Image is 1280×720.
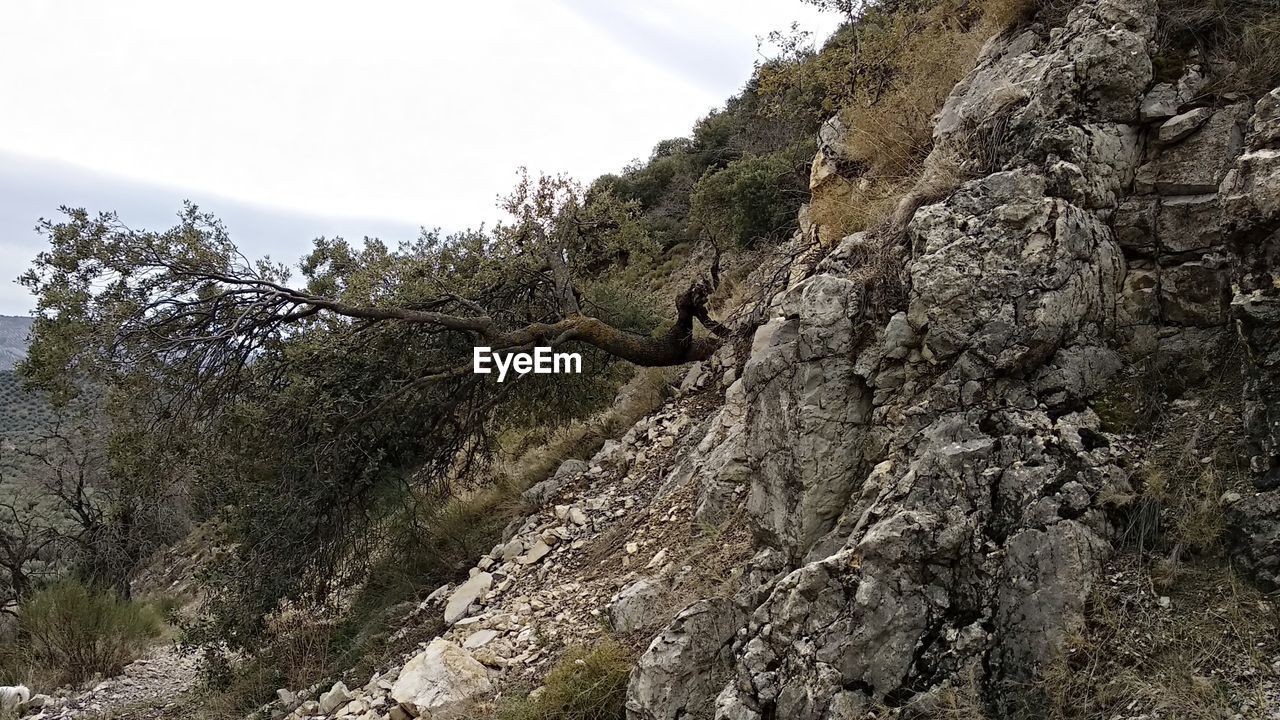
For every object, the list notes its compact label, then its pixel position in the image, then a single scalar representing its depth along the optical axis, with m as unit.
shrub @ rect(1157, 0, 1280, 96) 3.69
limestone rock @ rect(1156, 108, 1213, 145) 3.70
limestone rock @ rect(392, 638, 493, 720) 4.71
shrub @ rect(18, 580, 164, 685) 8.68
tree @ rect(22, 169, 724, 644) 6.26
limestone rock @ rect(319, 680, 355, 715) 5.88
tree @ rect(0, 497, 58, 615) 11.52
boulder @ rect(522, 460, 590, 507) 7.49
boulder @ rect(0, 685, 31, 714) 7.39
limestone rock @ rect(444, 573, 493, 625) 6.15
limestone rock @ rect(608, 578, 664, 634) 4.62
